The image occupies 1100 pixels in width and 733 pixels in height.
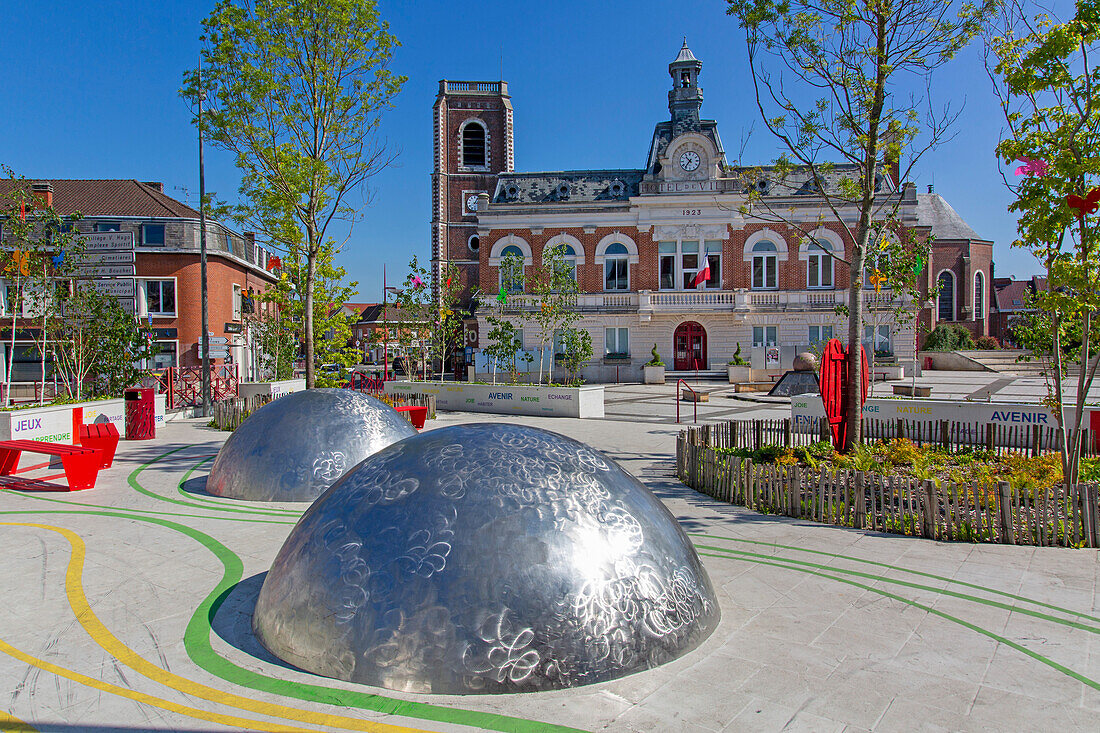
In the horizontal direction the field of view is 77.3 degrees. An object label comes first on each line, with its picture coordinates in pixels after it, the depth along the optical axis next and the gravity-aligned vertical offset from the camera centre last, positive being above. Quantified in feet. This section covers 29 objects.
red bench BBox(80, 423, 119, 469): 44.57 -5.33
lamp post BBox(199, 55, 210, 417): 81.76 +0.40
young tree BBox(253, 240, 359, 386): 77.10 +6.20
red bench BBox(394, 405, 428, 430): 65.62 -5.70
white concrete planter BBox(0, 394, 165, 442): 50.37 -4.91
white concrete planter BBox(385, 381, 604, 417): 82.58 -5.68
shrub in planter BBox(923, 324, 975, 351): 188.03 +2.18
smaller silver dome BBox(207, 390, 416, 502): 34.63 -4.65
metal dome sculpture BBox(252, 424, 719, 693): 14.74 -5.15
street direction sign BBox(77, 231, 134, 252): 70.00 +12.00
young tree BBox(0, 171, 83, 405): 60.95 +9.66
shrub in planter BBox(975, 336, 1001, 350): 199.93 +1.55
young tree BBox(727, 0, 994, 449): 40.52 +16.25
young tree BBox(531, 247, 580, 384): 109.70 +11.22
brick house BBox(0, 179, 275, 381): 133.28 +19.73
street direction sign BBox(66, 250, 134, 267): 70.17 +10.32
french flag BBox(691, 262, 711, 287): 136.46 +15.26
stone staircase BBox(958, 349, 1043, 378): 165.37 -3.68
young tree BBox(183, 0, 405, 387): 60.85 +24.39
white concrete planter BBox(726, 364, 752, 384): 134.51 -4.47
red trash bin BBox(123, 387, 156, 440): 62.69 -5.49
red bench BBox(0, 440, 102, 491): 38.78 -5.76
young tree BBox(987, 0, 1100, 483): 30.07 +8.15
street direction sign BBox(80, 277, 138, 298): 72.38 +7.54
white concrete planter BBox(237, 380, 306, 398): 85.40 -4.07
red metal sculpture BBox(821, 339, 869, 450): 40.37 -2.15
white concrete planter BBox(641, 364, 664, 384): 139.74 -4.85
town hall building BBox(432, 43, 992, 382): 148.15 +20.91
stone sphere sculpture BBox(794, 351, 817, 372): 104.63 -1.93
